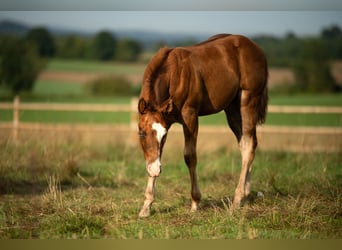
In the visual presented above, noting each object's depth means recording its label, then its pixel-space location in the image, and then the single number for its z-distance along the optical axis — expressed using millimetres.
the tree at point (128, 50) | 54750
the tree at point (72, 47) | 52406
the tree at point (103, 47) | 55438
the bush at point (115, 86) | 47906
